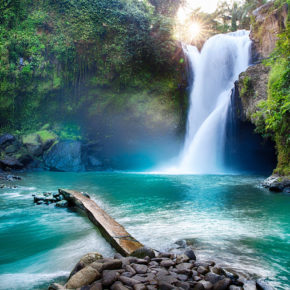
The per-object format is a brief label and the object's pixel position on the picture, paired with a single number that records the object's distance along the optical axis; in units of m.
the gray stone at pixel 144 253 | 2.75
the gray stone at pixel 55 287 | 2.21
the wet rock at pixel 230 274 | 2.52
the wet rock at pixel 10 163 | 15.93
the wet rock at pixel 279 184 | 8.31
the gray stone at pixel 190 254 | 2.91
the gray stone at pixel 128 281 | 2.13
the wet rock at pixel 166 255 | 2.81
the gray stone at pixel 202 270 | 2.46
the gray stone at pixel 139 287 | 2.07
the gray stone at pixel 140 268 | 2.36
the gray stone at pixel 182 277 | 2.27
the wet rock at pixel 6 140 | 17.50
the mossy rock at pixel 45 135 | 18.50
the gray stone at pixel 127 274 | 2.28
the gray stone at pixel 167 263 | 2.53
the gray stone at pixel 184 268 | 2.39
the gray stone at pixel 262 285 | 2.34
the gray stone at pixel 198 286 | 2.14
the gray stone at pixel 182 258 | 2.66
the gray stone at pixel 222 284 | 2.20
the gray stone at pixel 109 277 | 2.16
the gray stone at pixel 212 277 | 2.30
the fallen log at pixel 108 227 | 3.15
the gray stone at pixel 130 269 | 2.34
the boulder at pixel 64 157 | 18.25
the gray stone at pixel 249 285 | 2.40
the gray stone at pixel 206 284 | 2.18
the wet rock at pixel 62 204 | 6.22
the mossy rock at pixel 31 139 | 18.08
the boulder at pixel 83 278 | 2.23
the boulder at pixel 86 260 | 2.57
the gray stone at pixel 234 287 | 2.20
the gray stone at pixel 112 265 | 2.38
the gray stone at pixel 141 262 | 2.54
